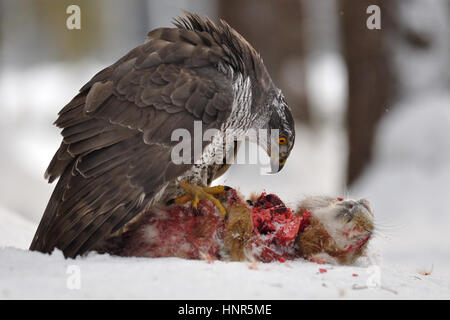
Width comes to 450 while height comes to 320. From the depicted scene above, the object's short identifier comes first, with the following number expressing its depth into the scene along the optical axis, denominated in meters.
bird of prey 2.71
